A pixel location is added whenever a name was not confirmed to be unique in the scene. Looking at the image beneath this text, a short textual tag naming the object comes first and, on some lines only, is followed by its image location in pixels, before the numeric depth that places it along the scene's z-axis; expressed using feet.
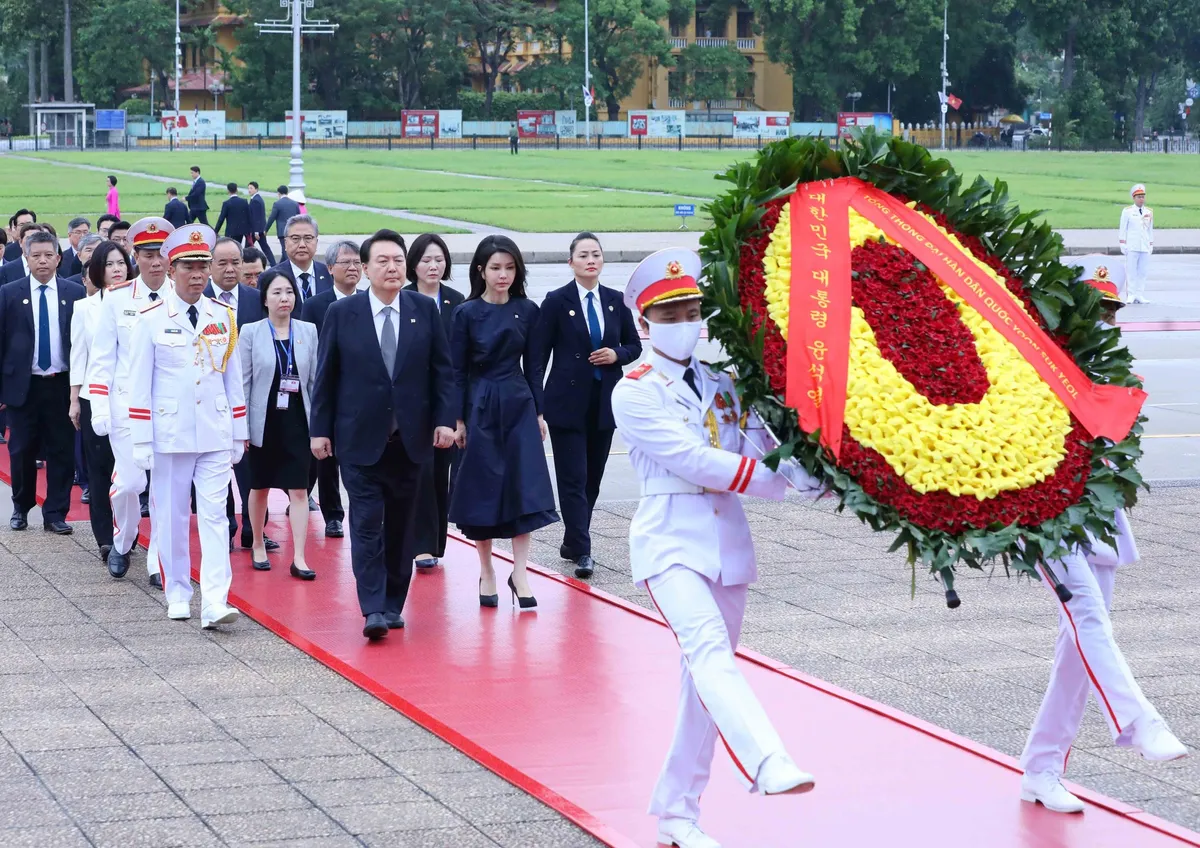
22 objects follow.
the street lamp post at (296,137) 142.79
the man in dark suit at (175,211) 106.42
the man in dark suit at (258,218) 102.48
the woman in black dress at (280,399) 31.60
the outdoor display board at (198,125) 273.54
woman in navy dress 28.66
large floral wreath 16.38
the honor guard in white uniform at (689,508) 17.12
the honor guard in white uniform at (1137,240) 88.22
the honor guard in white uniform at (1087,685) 17.66
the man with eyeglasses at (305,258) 35.99
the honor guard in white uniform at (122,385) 30.68
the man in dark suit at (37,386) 35.70
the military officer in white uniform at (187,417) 27.45
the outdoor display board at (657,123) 279.90
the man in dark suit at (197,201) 114.32
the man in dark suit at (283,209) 99.45
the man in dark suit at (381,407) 26.94
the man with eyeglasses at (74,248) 46.32
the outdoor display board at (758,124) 285.23
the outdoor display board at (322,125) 274.11
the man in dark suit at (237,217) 101.86
